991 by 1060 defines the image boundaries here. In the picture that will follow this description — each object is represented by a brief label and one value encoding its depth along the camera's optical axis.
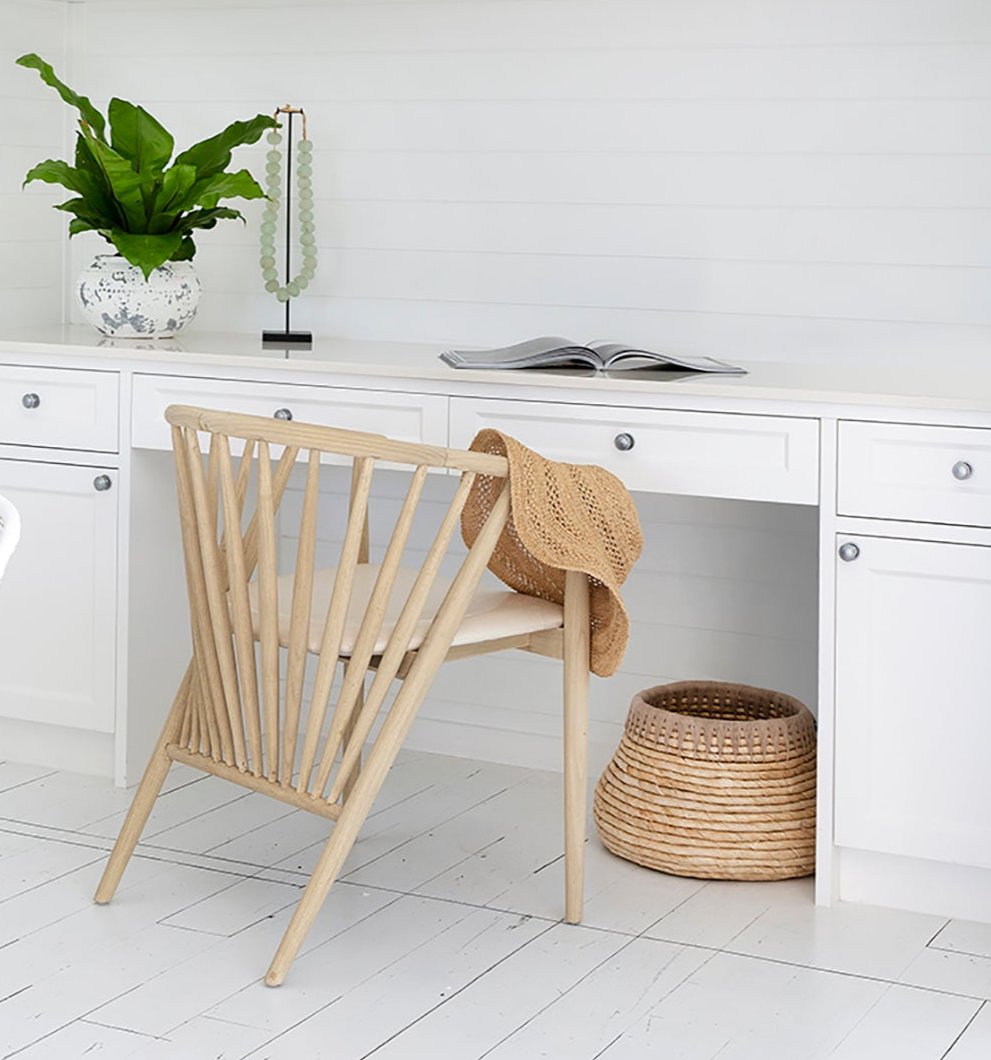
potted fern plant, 3.19
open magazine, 2.89
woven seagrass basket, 2.81
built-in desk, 2.60
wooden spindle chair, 2.36
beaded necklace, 3.47
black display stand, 3.39
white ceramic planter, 3.30
